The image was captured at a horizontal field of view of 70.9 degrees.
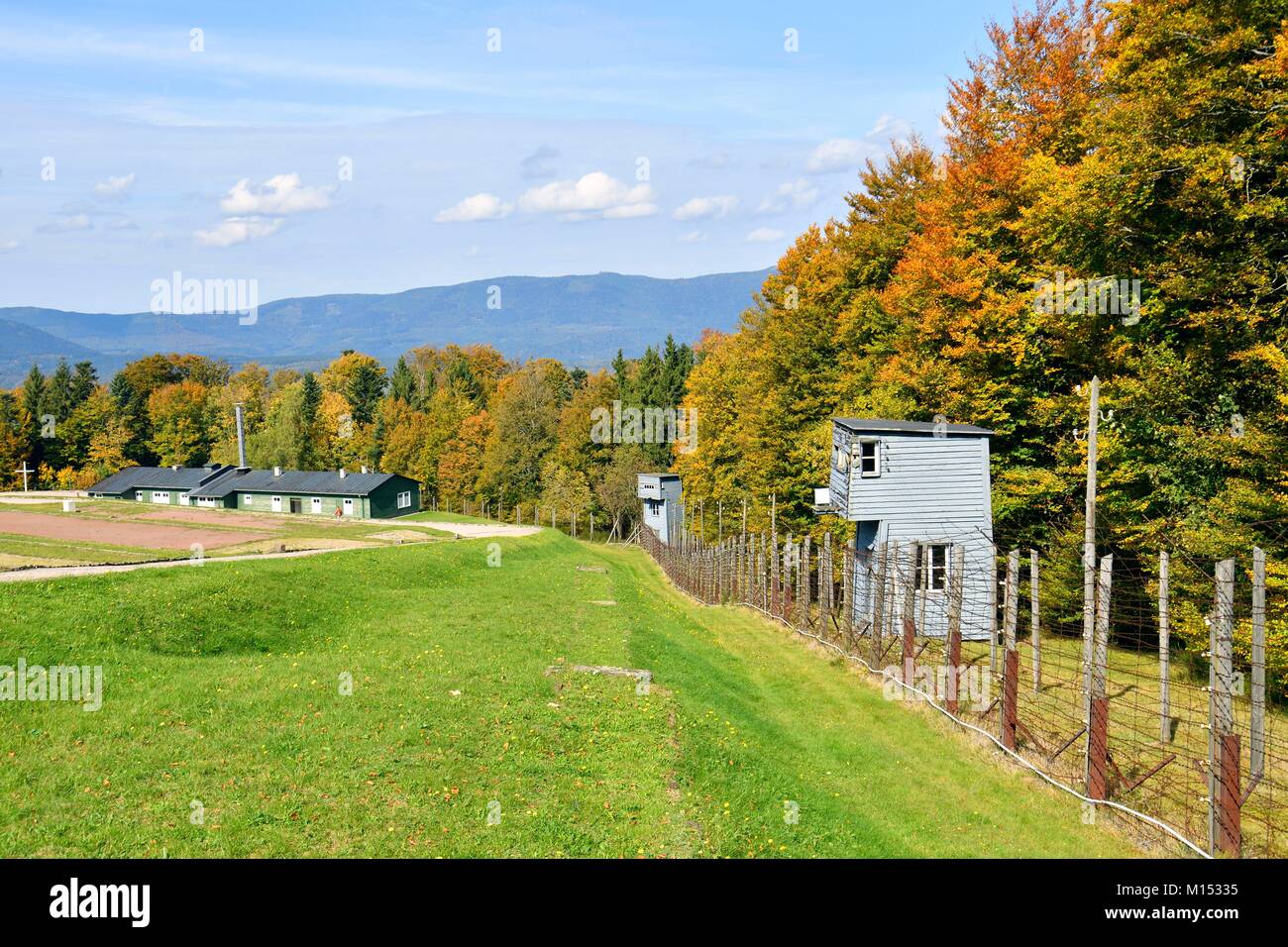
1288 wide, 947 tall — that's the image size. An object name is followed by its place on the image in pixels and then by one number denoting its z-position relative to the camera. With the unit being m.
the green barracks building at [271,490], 90.62
